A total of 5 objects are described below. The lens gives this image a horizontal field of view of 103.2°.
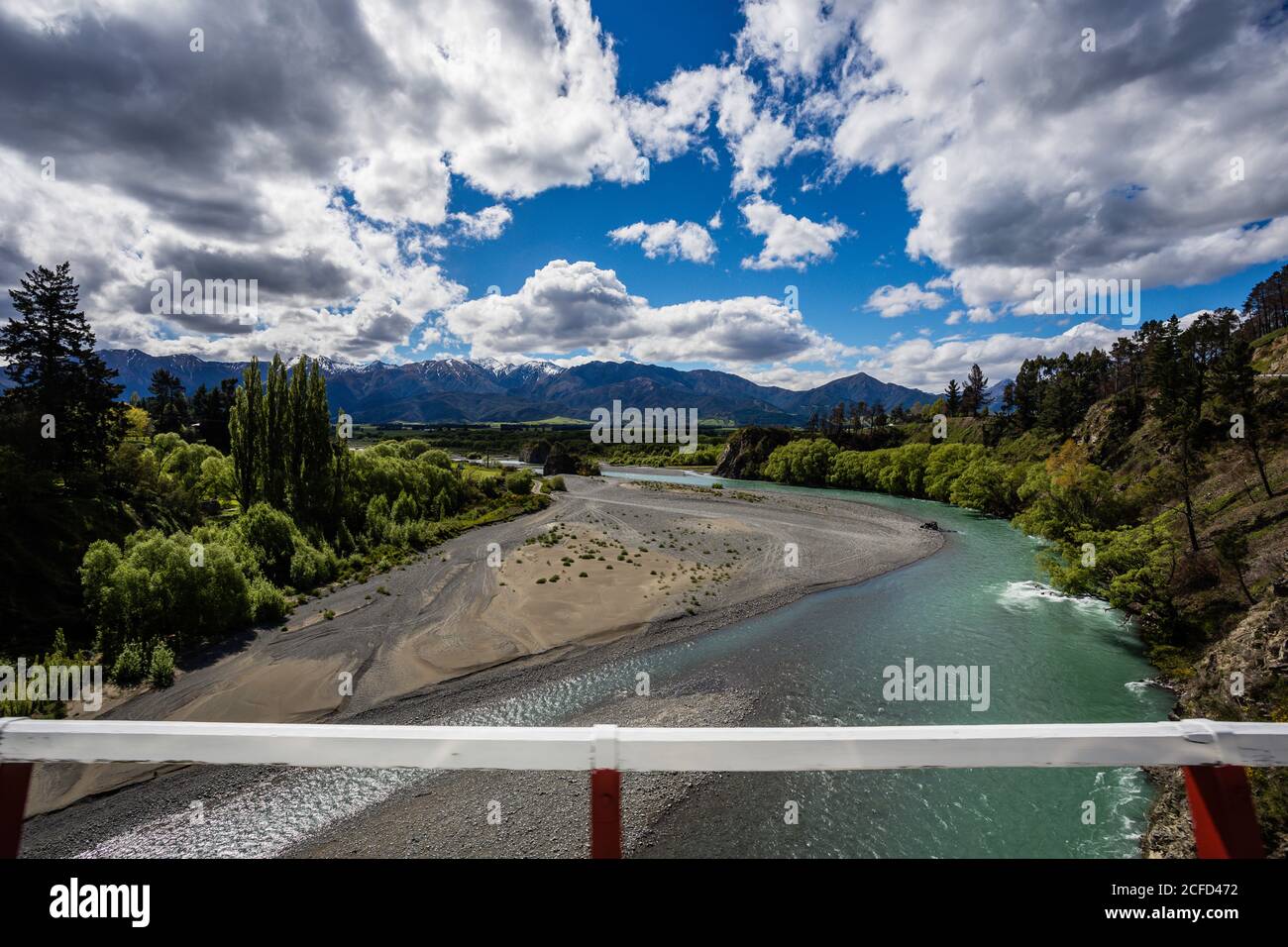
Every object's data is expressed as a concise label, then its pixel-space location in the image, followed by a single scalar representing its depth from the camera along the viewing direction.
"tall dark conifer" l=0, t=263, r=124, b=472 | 23.16
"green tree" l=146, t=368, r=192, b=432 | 64.69
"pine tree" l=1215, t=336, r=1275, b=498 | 32.69
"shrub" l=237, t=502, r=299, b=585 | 25.59
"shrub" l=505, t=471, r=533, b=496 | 62.50
